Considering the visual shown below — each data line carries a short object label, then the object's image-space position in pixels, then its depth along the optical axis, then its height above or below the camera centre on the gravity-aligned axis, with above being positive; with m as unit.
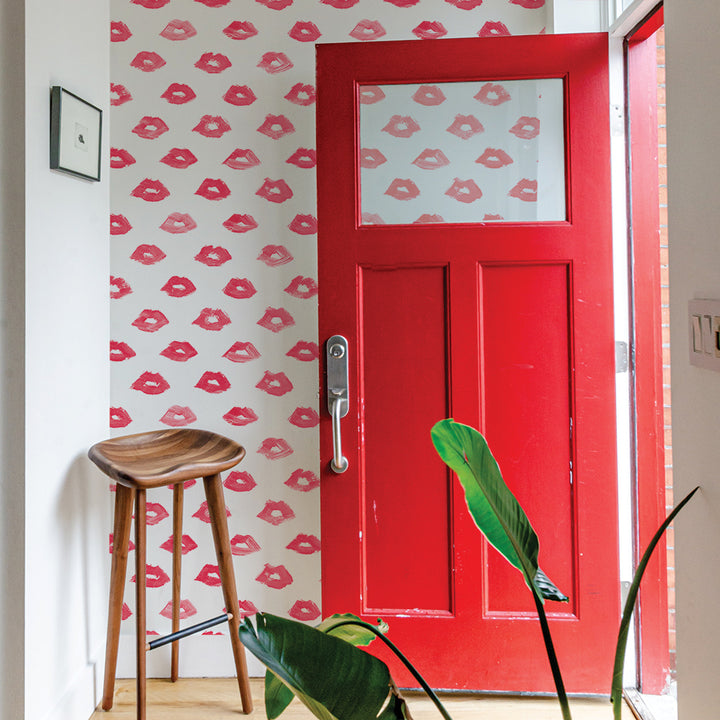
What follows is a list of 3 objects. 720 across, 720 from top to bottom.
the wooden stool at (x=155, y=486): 1.92 -0.36
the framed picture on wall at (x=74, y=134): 1.99 +0.72
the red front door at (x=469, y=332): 2.20 +0.13
